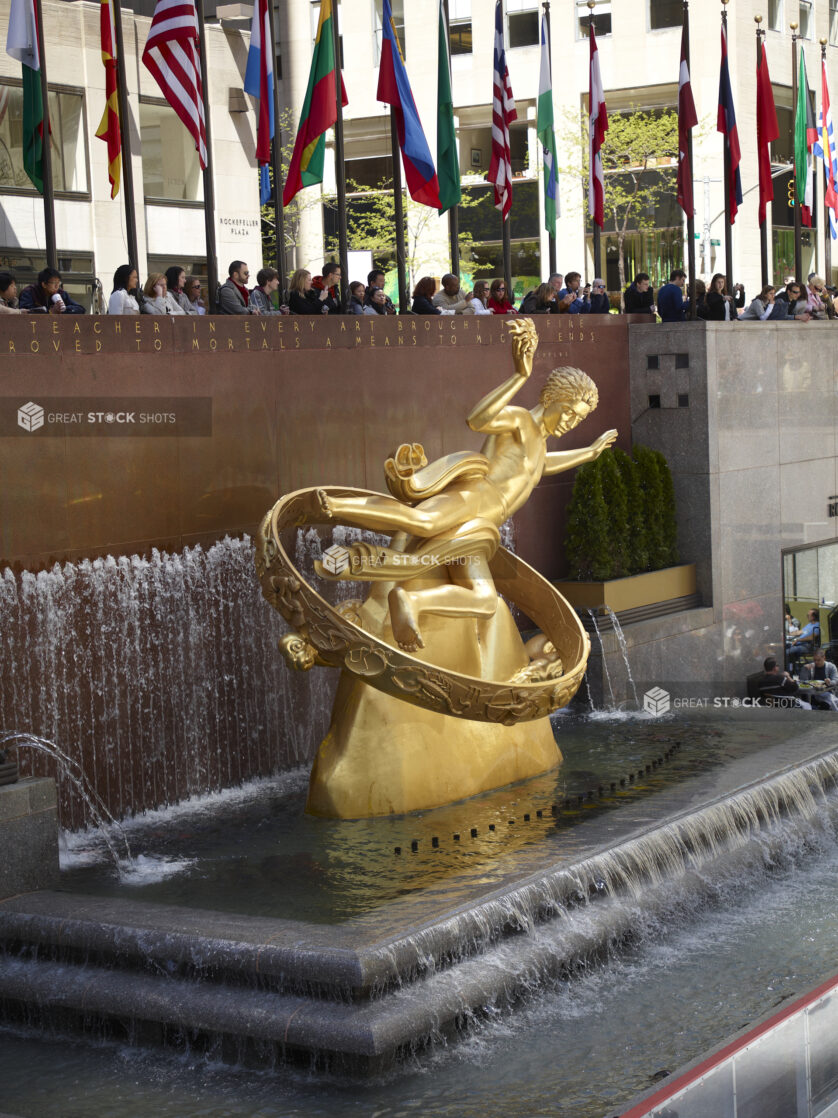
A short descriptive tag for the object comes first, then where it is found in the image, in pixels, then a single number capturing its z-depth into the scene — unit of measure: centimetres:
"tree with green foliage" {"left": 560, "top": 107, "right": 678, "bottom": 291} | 4728
